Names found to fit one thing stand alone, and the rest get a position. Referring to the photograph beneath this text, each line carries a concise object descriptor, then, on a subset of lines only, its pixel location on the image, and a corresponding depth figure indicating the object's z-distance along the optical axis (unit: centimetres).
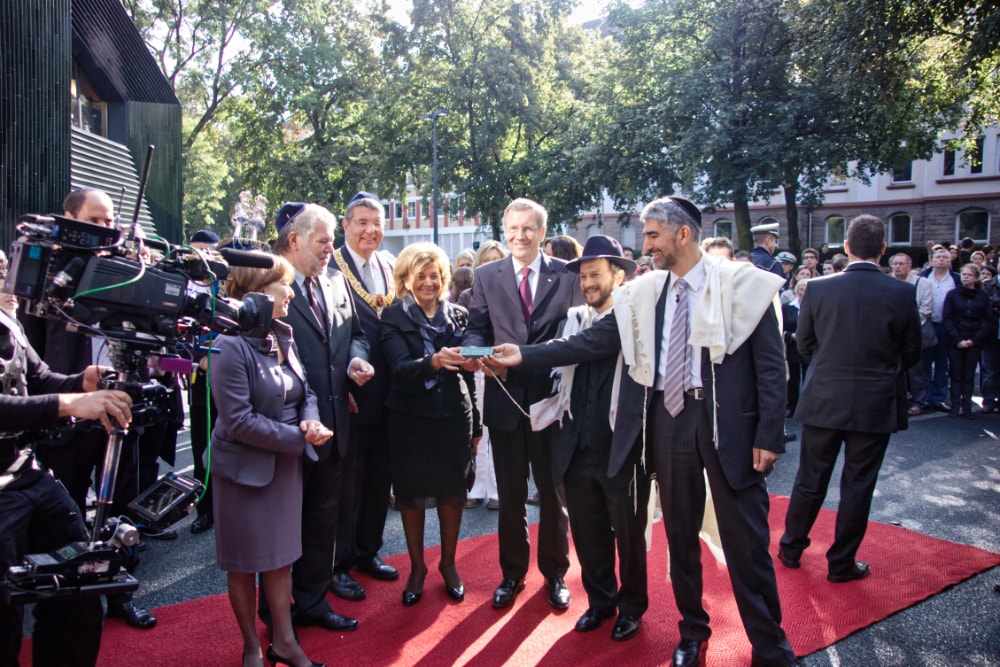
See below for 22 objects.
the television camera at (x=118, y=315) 210
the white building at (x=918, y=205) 3069
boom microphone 251
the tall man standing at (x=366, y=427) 434
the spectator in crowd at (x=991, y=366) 959
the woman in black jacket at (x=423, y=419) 420
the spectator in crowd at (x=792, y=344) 874
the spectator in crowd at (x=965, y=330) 929
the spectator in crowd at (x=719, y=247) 695
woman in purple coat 315
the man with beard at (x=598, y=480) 381
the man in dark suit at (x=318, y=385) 382
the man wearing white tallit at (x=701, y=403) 331
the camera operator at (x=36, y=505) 238
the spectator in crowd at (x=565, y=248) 543
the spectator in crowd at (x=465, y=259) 849
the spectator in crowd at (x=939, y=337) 980
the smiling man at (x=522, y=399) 421
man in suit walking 439
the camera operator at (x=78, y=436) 400
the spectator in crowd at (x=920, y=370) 978
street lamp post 2469
